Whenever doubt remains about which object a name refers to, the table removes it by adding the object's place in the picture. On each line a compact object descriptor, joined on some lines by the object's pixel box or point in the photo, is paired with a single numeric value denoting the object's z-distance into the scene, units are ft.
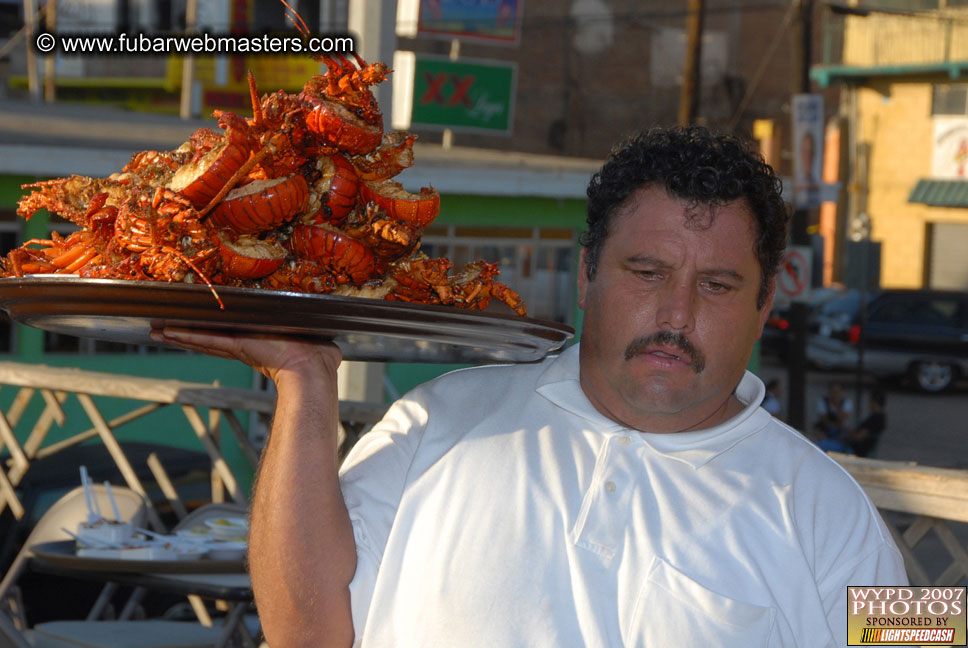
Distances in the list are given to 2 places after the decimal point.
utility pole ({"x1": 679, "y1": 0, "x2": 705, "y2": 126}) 66.95
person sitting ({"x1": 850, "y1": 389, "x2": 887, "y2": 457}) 43.78
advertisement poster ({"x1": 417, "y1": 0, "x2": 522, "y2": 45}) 58.49
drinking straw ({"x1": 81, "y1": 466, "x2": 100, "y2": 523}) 15.20
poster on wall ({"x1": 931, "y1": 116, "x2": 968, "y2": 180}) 102.01
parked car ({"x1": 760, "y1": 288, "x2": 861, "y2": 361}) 79.92
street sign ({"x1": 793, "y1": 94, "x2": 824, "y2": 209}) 49.03
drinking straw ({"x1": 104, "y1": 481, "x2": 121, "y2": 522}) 15.32
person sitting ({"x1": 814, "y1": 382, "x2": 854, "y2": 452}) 46.52
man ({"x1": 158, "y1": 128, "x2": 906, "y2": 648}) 6.68
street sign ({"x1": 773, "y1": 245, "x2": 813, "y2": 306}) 45.29
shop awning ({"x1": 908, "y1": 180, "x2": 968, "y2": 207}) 100.83
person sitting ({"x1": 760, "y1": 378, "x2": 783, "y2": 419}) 39.60
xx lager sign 51.19
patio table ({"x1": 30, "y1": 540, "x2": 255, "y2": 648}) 13.30
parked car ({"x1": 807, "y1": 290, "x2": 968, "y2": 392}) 72.64
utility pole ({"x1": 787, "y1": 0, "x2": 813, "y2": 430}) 53.36
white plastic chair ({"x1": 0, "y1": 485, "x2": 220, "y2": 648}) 14.48
